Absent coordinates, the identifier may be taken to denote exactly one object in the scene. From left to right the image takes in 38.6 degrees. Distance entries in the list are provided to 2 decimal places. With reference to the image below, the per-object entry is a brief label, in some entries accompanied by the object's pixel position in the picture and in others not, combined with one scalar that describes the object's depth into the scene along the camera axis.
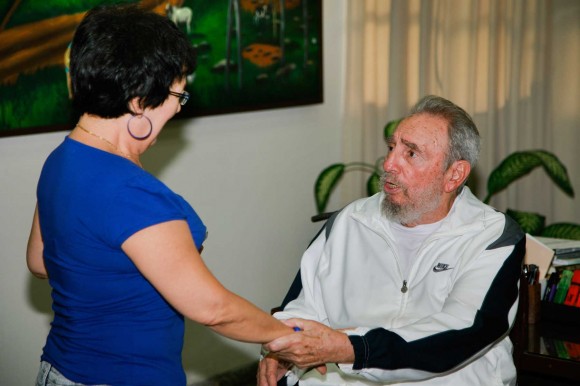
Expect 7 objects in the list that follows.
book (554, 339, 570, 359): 2.61
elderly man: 2.25
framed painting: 3.08
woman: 1.78
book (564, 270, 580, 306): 2.90
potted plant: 4.37
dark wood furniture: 2.60
